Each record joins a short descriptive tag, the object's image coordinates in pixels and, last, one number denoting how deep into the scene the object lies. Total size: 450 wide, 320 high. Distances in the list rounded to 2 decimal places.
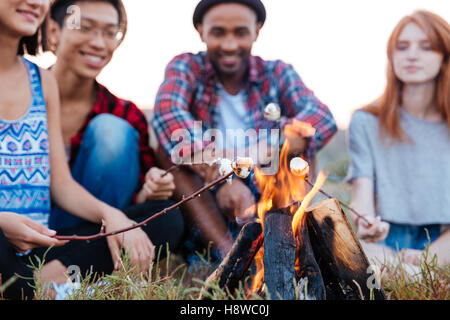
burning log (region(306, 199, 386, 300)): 1.58
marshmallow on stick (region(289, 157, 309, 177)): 1.50
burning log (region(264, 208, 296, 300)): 1.50
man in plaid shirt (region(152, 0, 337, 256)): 2.53
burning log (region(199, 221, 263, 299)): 1.55
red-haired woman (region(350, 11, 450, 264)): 2.66
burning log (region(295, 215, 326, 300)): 1.53
